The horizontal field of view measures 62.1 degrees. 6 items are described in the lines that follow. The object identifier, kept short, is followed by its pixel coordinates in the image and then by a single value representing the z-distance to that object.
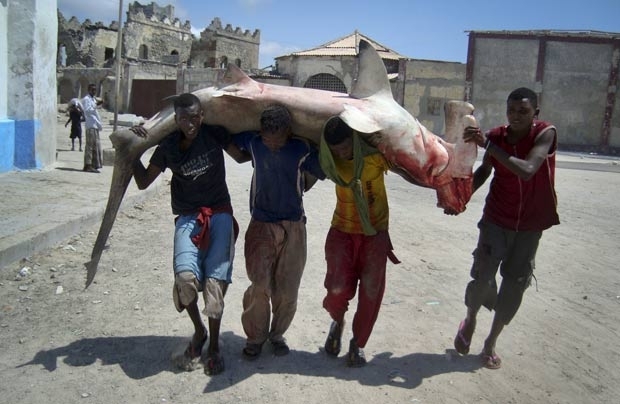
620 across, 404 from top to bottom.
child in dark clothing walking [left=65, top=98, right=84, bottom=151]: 12.04
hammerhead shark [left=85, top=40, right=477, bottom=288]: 2.80
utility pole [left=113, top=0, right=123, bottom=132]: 11.88
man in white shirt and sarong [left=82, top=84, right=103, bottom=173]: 9.20
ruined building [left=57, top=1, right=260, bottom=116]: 28.98
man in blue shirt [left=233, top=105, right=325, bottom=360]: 3.03
